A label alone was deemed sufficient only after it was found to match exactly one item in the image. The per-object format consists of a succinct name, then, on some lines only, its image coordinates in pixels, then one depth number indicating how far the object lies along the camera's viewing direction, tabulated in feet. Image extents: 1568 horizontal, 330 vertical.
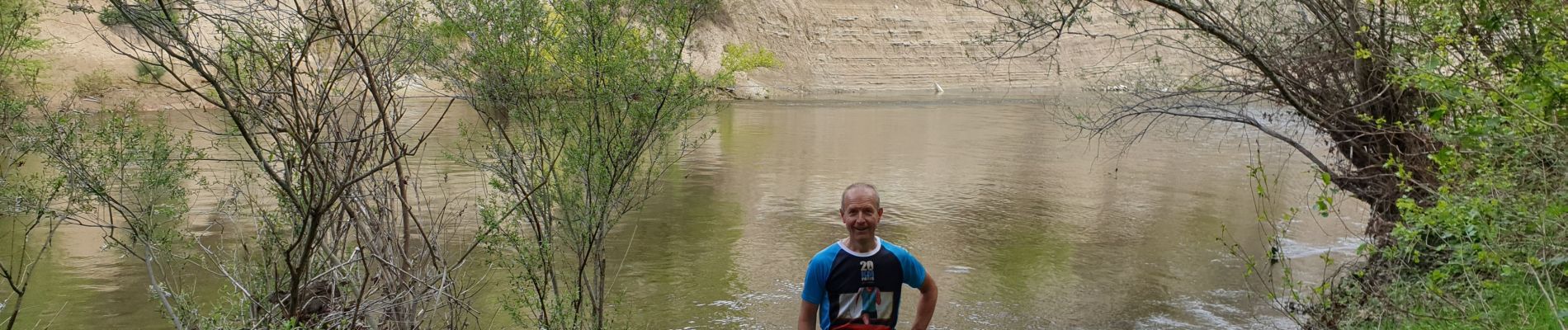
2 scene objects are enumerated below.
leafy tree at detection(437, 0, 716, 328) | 20.36
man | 11.16
